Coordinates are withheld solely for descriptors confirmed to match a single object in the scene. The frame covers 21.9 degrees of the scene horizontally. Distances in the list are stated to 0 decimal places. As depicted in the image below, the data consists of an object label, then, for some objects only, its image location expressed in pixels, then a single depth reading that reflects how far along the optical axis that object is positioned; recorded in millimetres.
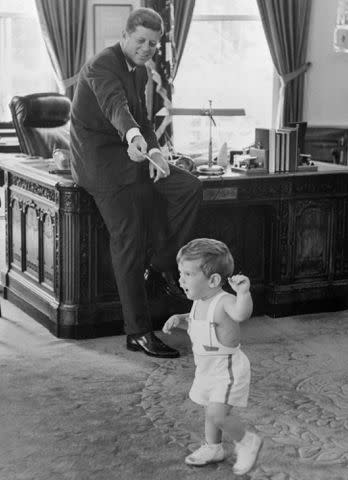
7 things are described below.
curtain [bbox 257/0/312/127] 10617
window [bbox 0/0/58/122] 9992
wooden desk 5027
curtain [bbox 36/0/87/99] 9672
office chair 7457
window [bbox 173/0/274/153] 10789
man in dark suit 4570
